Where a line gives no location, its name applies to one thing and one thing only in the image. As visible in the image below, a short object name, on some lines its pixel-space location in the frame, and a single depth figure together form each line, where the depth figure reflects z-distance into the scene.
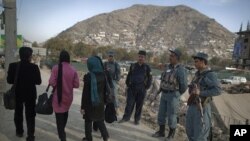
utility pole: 7.94
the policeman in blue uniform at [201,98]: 4.64
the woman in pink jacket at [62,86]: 5.30
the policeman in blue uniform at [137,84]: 7.55
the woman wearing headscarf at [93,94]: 5.20
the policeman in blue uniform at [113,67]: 8.05
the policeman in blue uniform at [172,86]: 6.16
